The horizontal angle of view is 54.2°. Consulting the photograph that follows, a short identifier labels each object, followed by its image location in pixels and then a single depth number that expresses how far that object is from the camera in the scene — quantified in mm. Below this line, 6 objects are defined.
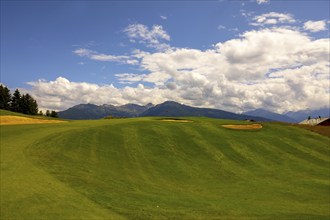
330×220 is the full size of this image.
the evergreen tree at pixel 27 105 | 128250
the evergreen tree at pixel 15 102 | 127375
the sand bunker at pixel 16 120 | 51169
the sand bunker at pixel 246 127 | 51556
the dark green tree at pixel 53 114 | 144888
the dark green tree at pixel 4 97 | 122312
